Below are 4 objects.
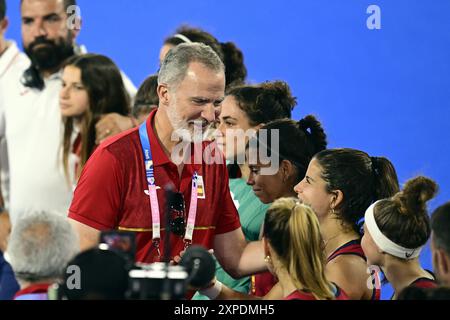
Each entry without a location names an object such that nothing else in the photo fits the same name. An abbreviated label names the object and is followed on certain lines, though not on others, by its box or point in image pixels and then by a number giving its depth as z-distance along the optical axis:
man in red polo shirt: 8.72
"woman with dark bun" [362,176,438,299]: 9.12
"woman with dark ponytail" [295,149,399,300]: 9.48
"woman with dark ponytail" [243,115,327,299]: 10.45
